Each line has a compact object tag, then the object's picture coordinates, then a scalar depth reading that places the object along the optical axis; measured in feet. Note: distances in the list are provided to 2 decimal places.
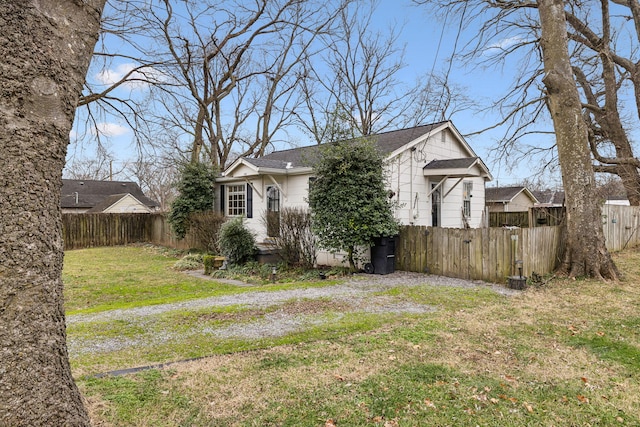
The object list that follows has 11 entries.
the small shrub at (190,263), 40.79
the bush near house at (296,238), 35.50
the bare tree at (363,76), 78.74
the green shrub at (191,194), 52.65
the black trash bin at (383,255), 32.42
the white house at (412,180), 37.60
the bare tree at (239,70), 62.64
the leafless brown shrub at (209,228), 46.38
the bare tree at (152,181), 131.47
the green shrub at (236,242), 38.78
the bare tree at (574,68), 38.27
